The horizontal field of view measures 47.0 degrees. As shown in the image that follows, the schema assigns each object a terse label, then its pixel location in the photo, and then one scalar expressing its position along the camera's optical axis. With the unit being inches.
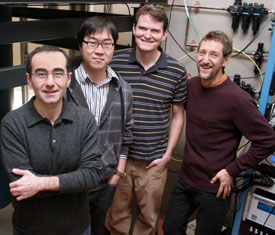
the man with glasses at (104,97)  51.3
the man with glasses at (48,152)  39.8
